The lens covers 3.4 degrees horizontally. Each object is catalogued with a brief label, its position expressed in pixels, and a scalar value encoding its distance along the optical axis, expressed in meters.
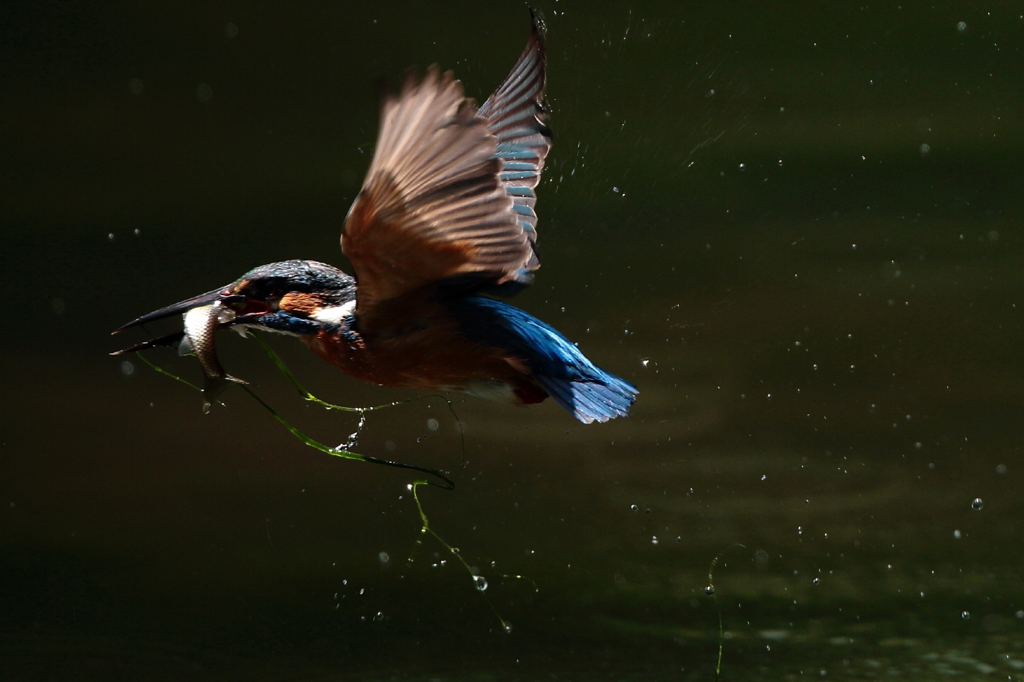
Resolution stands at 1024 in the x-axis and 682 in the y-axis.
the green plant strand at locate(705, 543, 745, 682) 5.72
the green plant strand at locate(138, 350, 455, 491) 5.51
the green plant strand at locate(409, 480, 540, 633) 5.77
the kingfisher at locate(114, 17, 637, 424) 5.45
